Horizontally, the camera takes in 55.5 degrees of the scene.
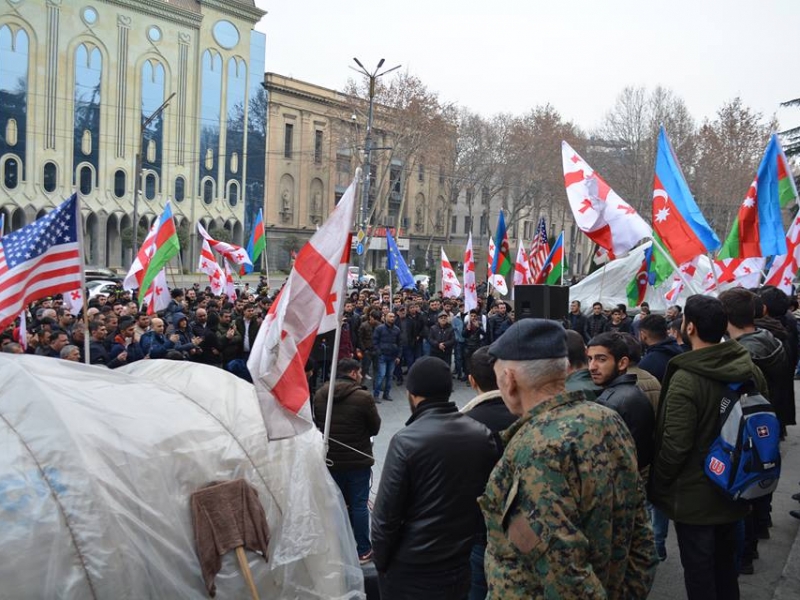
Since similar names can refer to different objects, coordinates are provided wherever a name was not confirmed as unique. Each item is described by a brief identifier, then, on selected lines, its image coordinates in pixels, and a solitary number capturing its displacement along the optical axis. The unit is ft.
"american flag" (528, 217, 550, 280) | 59.67
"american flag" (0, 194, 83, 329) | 24.81
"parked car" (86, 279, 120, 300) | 83.51
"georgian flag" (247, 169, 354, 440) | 15.34
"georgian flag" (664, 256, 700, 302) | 49.19
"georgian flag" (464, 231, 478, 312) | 55.47
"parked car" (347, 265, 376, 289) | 115.79
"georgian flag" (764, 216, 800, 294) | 31.76
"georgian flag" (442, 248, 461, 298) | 68.18
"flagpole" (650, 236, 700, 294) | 22.74
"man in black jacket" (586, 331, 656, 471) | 13.84
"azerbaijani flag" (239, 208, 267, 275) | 71.67
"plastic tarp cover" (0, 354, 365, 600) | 12.31
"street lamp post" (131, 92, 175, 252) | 96.34
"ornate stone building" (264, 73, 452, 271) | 190.49
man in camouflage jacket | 7.51
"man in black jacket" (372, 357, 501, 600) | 11.89
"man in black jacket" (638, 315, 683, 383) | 18.76
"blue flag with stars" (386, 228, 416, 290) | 69.15
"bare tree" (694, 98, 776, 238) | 121.29
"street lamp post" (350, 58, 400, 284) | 93.76
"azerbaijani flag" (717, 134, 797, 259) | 27.25
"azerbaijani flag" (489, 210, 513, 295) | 58.29
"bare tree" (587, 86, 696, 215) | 150.10
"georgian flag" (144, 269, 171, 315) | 48.62
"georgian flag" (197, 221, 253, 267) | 69.00
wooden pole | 14.30
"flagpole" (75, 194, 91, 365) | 22.95
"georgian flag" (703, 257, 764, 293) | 37.58
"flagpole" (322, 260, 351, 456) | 16.26
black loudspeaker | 21.42
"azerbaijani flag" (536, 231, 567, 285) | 54.24
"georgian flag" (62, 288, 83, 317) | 47.75
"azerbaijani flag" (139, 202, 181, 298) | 45.42
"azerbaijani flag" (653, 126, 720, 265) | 26.30
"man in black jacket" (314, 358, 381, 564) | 19.20
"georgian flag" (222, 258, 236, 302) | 65.46
